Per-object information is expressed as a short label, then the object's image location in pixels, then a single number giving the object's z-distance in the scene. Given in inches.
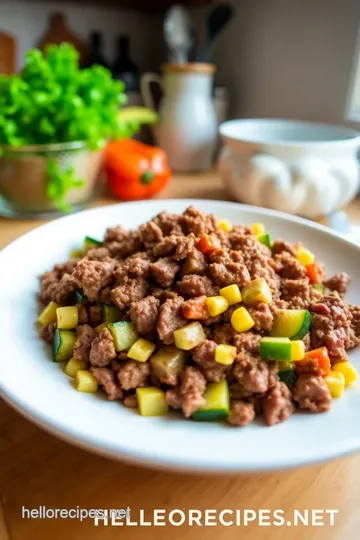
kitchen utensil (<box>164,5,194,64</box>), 38.8
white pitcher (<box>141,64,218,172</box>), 36.5
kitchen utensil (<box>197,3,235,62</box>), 37.7
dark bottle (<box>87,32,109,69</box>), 41.3
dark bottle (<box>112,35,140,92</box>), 40.7
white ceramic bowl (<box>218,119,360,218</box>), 28.6
